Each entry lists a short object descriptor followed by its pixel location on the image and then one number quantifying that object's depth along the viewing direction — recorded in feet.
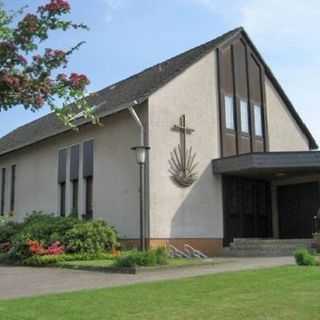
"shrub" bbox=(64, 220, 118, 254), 57.21
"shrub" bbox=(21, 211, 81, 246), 58.75
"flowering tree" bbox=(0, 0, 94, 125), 15.05
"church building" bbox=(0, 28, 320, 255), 63.87
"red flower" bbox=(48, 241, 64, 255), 55.26
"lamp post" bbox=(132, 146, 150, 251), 51.57
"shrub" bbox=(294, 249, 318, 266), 43.16
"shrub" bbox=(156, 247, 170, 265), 46.50
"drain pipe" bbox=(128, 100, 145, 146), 63.36
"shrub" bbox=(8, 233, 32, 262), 57.36
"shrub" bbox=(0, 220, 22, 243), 69.31
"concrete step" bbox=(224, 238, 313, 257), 62.69
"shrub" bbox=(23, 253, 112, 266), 53.31
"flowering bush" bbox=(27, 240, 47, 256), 55.52
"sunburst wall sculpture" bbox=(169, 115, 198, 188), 64.59
